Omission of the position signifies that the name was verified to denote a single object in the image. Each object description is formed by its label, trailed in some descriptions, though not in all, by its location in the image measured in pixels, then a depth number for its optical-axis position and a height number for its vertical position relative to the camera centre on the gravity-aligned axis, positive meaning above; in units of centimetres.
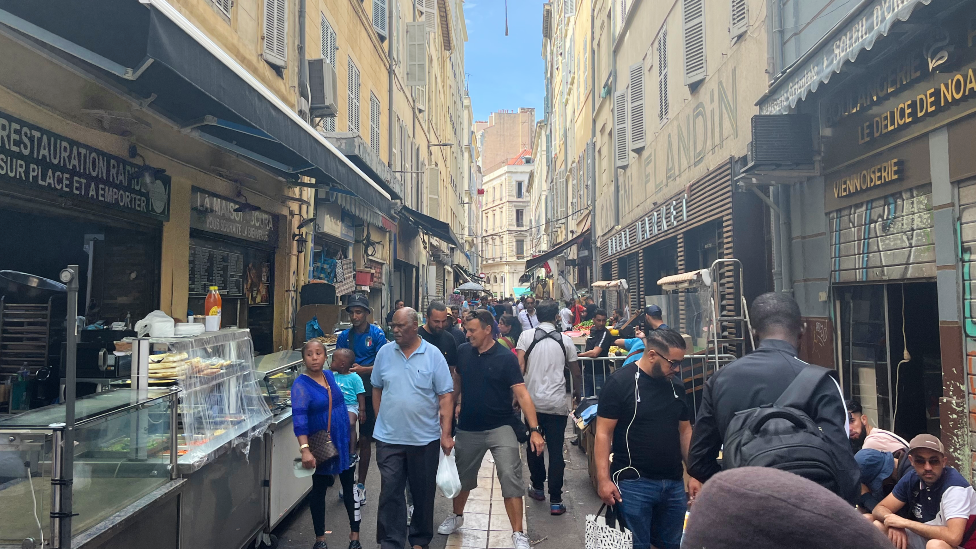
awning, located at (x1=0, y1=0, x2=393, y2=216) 372 +166
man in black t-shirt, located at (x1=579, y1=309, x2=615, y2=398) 889 -83
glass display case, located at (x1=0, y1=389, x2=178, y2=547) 301 -77
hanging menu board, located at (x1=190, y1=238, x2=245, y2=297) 773 +52
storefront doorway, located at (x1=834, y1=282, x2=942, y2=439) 582 -48
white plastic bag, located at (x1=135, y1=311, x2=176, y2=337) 490 -13
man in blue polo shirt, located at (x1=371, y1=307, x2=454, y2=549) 471 -88
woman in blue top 486 -87
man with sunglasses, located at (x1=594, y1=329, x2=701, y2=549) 380 -81
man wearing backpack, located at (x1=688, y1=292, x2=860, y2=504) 201 -39
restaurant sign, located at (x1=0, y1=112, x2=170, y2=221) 451 +111
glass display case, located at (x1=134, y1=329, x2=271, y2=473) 427 -61
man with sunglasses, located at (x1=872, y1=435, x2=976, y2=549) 389 -125
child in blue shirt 588 -68
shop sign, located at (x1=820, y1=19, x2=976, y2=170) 456 +171
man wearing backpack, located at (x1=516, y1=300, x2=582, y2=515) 597 -80
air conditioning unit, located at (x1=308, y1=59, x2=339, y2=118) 1033 +353
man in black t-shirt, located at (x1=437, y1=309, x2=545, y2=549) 512 -79
